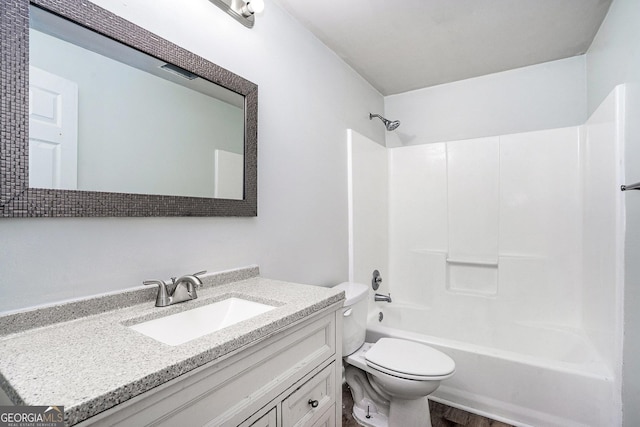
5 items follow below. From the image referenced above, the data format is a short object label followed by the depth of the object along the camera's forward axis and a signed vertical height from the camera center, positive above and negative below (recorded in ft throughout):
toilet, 5.06 -2.73
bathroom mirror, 2.64 +1.04
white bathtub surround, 5.43 -1.21
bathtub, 5.24 -3.06
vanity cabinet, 2.00 -1.46
